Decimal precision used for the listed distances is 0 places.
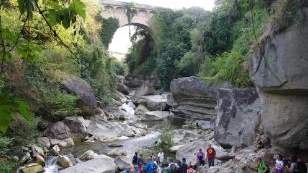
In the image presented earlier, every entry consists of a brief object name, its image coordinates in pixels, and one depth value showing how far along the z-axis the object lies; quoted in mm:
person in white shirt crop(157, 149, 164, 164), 12833
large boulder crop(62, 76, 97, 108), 19516
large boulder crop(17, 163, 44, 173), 12533
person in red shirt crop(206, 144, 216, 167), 11961
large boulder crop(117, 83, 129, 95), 34719
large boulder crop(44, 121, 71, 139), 17106
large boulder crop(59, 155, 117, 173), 12328
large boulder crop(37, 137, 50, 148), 15837
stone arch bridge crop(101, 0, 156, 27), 34138
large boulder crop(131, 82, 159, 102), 31075
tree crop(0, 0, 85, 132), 1967
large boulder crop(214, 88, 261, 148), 13086
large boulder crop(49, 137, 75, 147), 16484
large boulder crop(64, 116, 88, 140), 17891
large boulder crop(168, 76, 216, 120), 22422
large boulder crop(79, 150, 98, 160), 14762
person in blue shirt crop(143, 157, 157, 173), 10016
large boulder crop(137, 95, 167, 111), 28250
